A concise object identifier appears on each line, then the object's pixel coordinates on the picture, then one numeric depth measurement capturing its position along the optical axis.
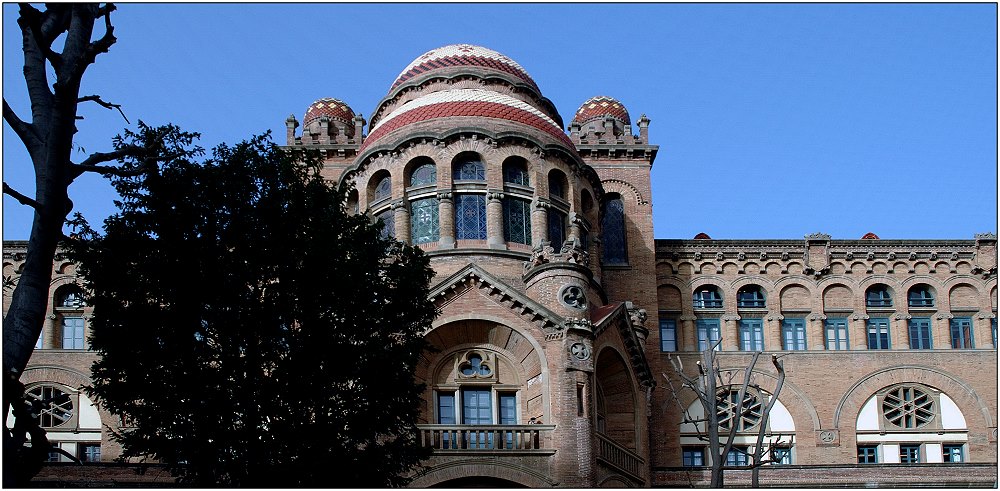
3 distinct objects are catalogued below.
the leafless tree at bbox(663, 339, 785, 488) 34.44
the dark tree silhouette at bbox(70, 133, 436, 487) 24.69
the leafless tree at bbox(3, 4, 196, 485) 18.69
